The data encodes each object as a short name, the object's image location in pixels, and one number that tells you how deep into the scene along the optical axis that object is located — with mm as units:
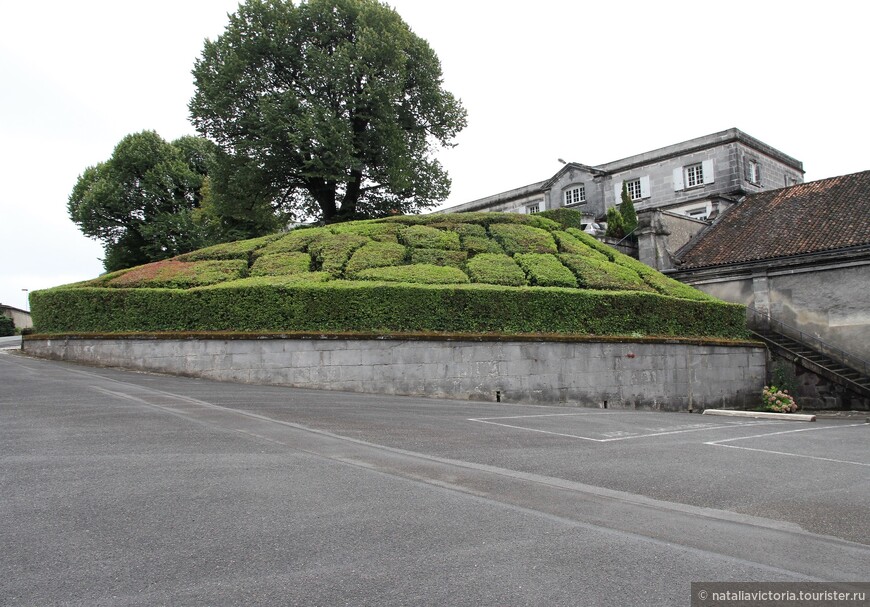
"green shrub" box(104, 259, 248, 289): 17141
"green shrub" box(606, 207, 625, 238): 29578
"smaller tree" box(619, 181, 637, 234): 32125
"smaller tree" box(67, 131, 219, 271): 35938
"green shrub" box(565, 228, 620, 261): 22859
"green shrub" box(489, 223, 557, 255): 20703
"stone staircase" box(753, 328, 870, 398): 19672
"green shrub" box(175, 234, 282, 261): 19875
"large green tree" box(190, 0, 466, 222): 25594
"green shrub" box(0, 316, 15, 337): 40222
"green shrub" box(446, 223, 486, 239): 21697
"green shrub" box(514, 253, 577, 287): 18047
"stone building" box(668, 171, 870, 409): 20500
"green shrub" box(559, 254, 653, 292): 18656
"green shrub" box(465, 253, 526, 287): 17625
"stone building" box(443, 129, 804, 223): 35219
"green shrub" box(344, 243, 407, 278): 17672
